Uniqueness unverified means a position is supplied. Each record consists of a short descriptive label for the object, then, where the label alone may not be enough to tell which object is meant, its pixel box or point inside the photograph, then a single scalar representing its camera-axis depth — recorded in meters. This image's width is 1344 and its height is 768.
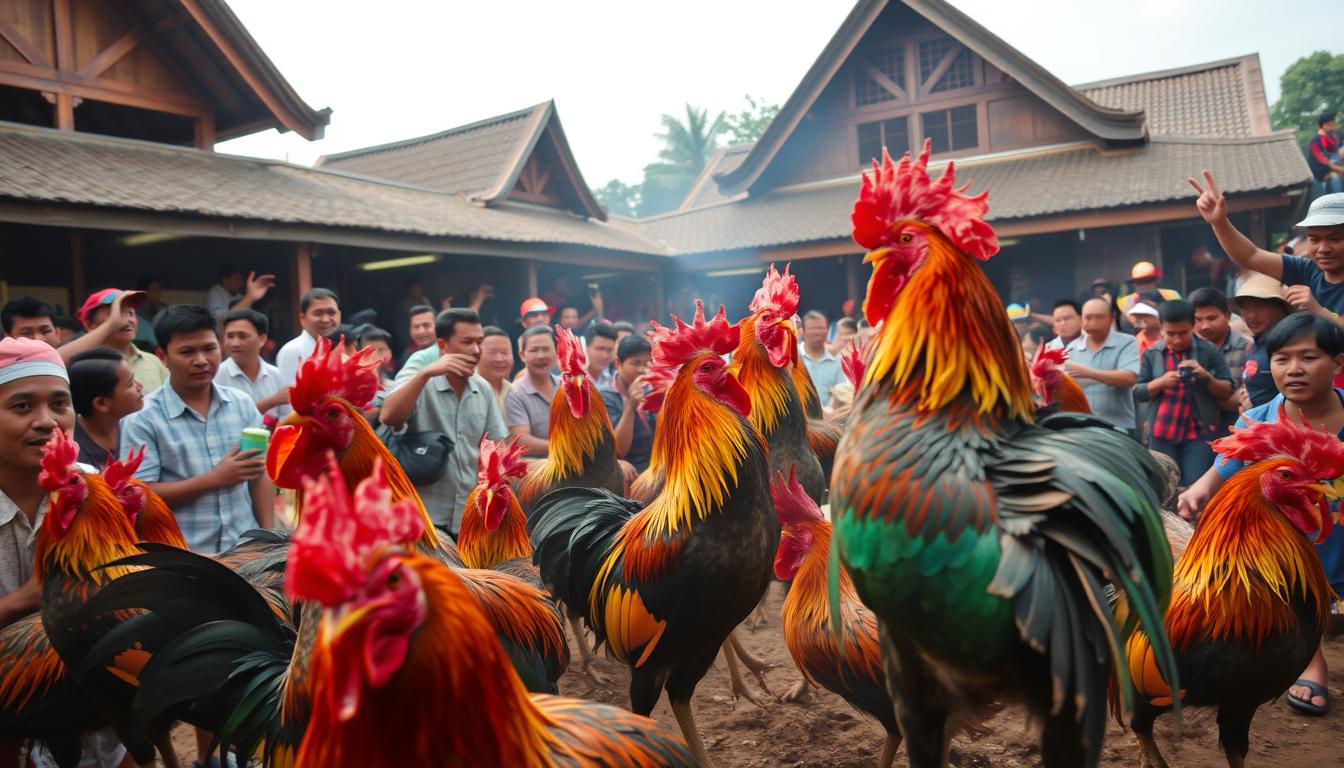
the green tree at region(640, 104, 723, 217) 54.31
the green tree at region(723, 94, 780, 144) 64.12
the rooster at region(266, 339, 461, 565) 2.51
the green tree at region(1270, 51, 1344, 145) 41.44
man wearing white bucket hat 3.99
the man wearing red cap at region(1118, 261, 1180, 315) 9.73
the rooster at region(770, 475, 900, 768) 3.07
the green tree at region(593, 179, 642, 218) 78.38
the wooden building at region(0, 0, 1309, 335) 10.53
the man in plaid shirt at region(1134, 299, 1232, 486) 5.79
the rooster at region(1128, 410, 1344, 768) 2.85
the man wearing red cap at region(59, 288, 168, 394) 4.72
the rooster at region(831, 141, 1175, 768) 1.67
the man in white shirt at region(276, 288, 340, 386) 6.07
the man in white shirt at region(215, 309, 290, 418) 5.20
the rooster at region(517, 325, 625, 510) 5.07
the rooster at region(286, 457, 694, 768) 1.26
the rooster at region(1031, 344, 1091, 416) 4.89
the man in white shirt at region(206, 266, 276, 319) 9.91
